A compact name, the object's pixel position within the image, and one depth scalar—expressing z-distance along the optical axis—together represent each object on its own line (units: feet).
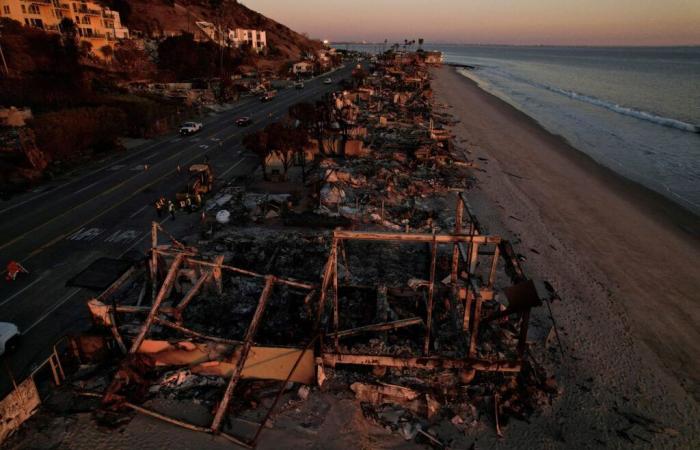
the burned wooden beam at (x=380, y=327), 41.16
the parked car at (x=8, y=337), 41.98
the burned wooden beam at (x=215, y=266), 46.65
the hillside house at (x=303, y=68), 378.12
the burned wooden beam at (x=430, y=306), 38.81
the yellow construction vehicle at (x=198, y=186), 84.48
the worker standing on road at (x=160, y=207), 79.69
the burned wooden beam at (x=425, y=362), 37.83
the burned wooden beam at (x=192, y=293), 44.55
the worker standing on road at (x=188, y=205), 82.23
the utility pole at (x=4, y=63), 172.78
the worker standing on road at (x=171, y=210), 78.74
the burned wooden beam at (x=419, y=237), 39.36
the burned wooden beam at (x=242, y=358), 34.91
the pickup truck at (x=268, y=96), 223.51
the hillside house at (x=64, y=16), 248.52
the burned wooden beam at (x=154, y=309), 39.73
